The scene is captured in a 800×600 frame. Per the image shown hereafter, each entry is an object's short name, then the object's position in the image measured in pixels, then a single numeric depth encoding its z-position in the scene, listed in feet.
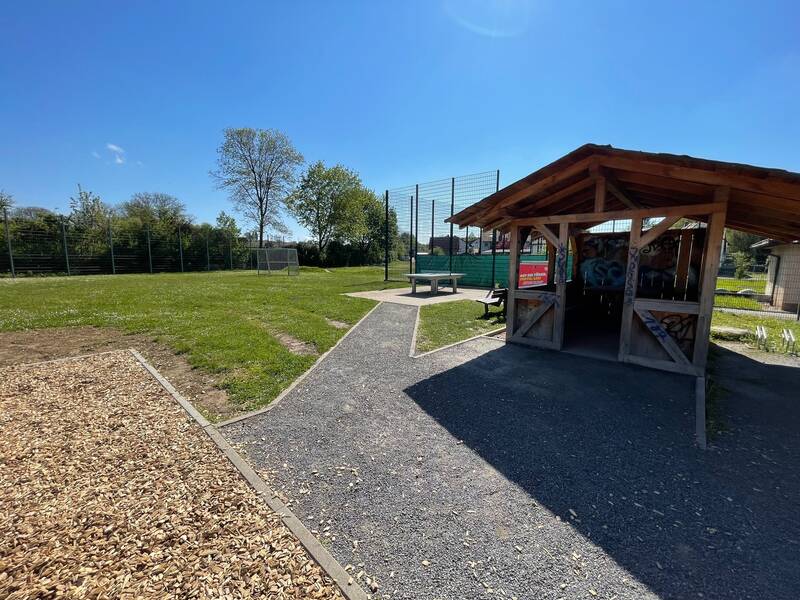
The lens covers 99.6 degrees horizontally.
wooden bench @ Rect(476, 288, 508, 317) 30.32
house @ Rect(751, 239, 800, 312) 42.22
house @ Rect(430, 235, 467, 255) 95.81
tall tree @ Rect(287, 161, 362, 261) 122.01
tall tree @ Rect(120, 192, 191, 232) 90.32
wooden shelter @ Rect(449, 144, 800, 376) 14.69
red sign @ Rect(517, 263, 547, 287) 49.88
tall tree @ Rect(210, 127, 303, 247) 107.34
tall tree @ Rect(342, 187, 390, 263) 121.70
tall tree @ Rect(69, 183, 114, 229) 81.28
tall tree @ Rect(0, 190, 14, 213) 82.85
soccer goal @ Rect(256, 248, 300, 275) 77.36
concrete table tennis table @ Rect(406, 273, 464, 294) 45.01
